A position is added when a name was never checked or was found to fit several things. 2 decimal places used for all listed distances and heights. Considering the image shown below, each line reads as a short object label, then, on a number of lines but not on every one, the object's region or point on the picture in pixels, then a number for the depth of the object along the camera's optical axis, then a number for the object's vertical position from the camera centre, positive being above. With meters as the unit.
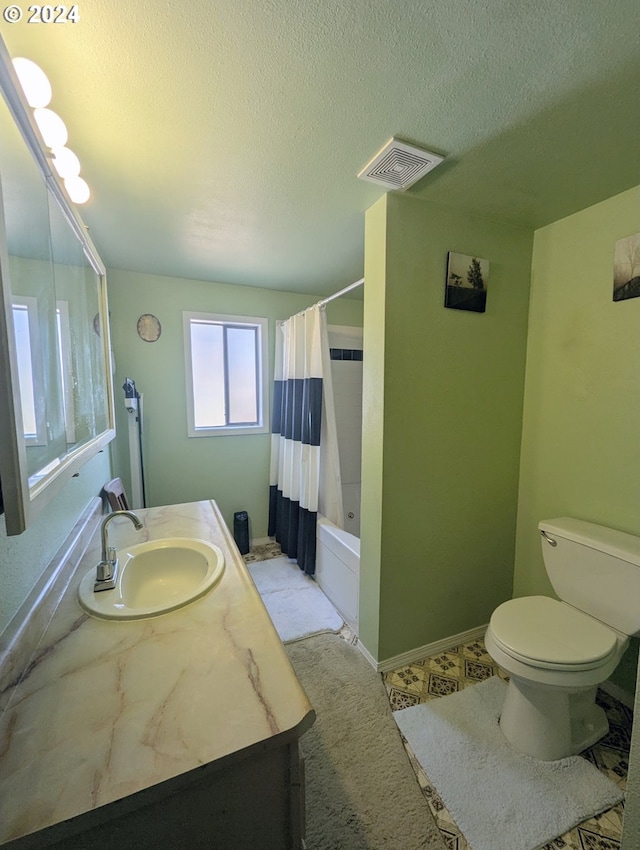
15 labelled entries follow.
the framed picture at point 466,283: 1.62 +0.53
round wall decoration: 2.52 +0.45
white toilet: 1.19 -0.98
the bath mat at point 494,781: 1.07 -1.44
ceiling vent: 1.20 +0.87
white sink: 0.98 -0.66
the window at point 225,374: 2.77 +0.10
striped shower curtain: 2.41 -0.36
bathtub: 1.96 -1.18
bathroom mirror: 0.59 +0.15
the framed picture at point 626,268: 1.43 +0.53
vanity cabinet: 0.50 -0.62
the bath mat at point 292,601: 1.98 -1.46
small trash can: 2.84 -1.26
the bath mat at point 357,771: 1.05 -1.44
